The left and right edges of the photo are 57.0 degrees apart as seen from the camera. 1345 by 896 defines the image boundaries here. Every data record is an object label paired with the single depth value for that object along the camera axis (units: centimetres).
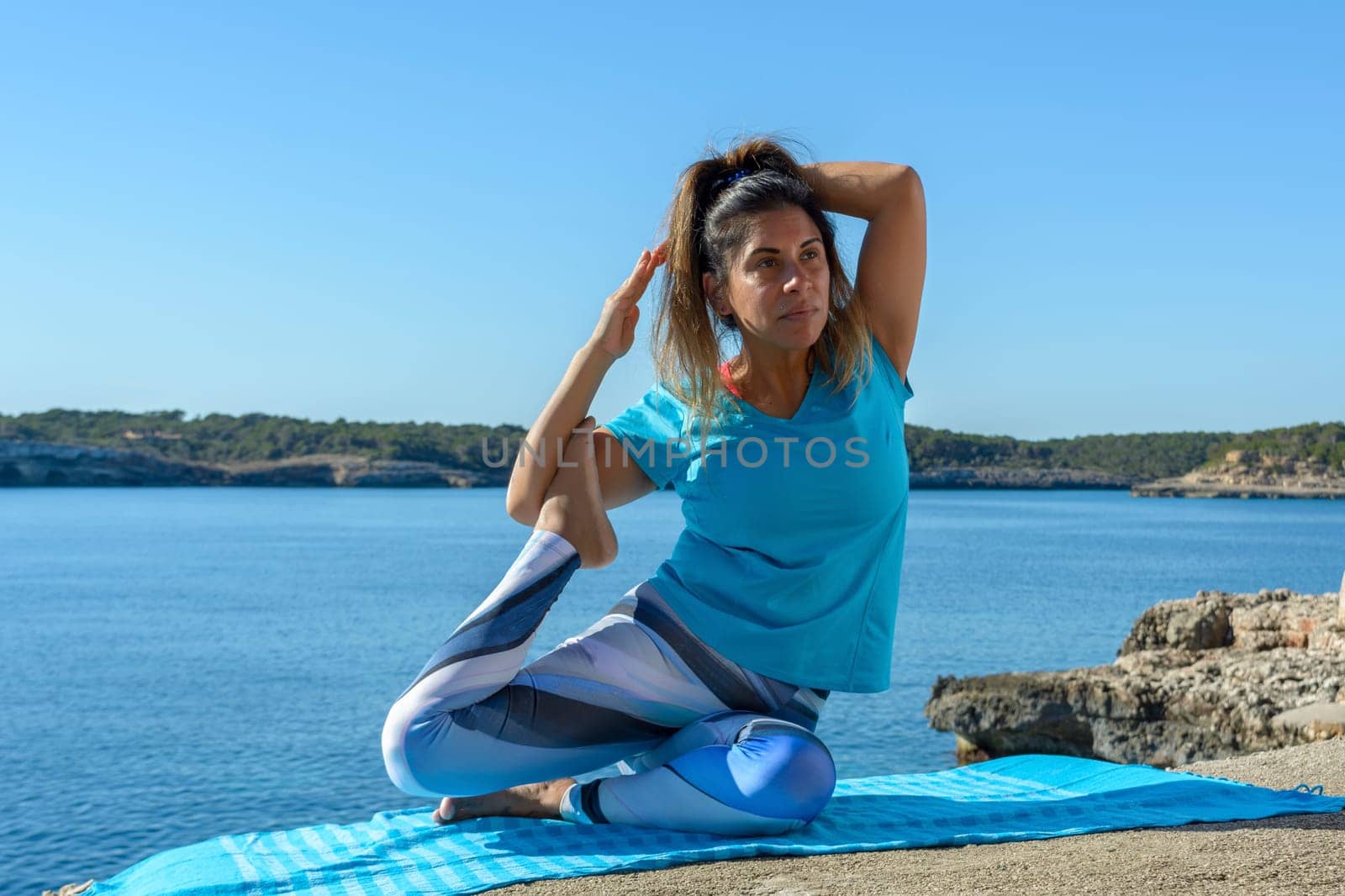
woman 317
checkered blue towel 296
